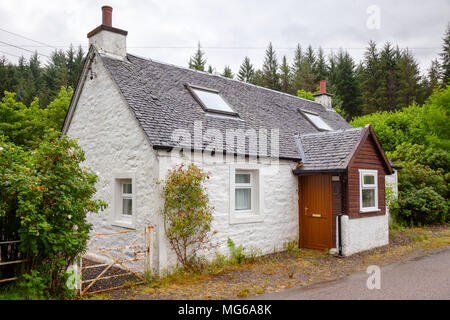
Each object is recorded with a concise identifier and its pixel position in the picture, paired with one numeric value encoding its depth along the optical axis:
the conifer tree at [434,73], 41.33
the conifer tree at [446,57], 39.22
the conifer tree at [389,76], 39.28
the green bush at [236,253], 9.21
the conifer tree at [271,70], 45.91
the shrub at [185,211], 7.86
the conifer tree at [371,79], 39.31
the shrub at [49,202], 5.52
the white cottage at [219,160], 8.71
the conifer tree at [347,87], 42.28
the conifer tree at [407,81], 38.69
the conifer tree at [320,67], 44.21
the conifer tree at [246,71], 48.19
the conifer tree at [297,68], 43.40
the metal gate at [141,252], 7.71
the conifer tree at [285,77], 45.69
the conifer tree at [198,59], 45.87
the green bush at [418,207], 15.12
